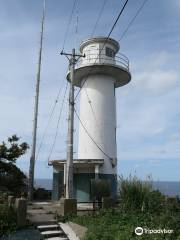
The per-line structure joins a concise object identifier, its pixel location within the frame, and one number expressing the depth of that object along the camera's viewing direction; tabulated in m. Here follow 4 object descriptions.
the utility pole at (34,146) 27.29
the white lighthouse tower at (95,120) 25.80
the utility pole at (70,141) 16.94
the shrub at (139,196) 13.69
